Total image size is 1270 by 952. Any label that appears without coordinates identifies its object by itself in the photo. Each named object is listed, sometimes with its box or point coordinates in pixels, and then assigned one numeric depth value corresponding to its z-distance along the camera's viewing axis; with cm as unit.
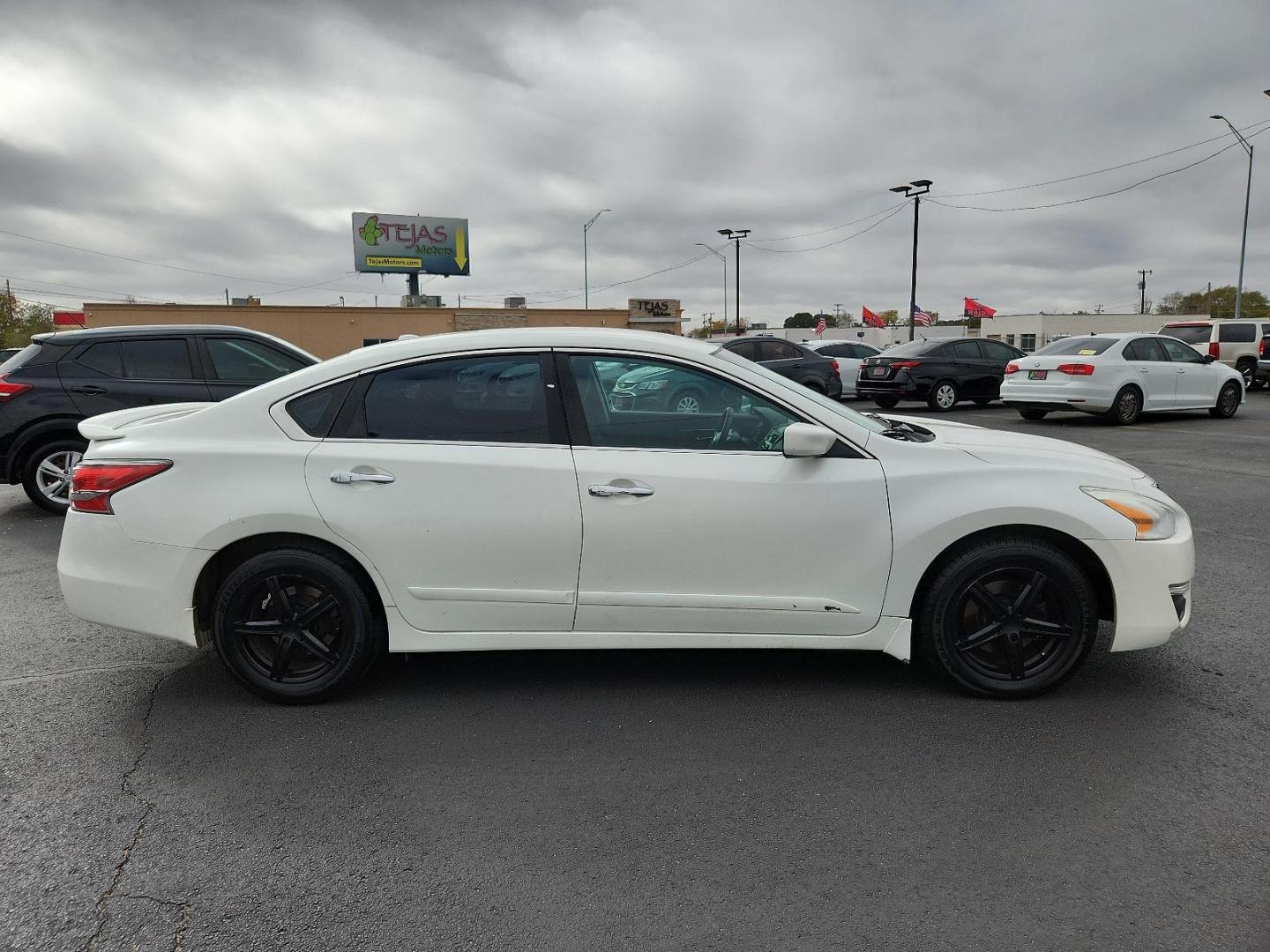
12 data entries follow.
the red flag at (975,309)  6706
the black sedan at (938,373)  1773
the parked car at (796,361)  1845
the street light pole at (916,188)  3053
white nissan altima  342
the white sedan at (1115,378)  1405
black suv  734
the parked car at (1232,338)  2433
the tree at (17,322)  7688
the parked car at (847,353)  2094
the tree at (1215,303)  9062
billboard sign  5119
